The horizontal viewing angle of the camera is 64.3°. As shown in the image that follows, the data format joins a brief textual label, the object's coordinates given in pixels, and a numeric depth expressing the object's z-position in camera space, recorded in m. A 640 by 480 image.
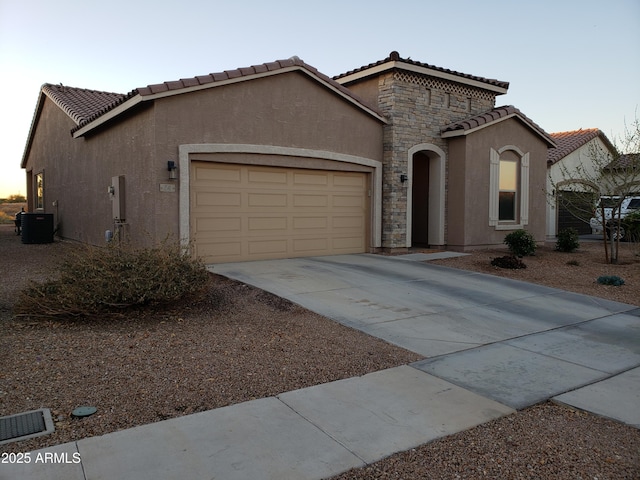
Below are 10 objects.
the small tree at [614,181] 13.34
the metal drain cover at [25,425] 3.80
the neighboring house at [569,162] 22.19
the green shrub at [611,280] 10.61
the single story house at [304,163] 10.91
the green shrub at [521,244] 13.80
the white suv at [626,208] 20.43
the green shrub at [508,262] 12.16
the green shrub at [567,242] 15.70
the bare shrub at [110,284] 6.72
